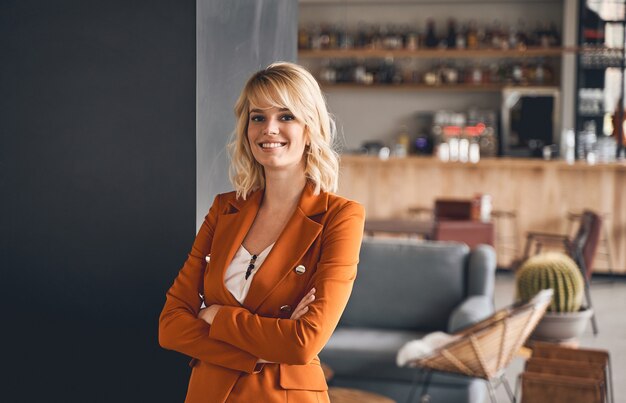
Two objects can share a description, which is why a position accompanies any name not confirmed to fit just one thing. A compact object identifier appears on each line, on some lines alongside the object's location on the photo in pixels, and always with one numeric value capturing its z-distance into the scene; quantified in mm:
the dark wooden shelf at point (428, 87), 10689
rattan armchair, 3760
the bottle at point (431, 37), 10945
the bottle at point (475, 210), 7527
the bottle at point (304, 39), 11422
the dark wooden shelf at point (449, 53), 9922
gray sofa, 4598
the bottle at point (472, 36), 10719
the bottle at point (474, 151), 8867
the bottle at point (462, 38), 10711
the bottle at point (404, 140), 10809
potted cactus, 4266
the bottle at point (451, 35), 10883
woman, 1815
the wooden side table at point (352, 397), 3539
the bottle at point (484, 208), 7602
